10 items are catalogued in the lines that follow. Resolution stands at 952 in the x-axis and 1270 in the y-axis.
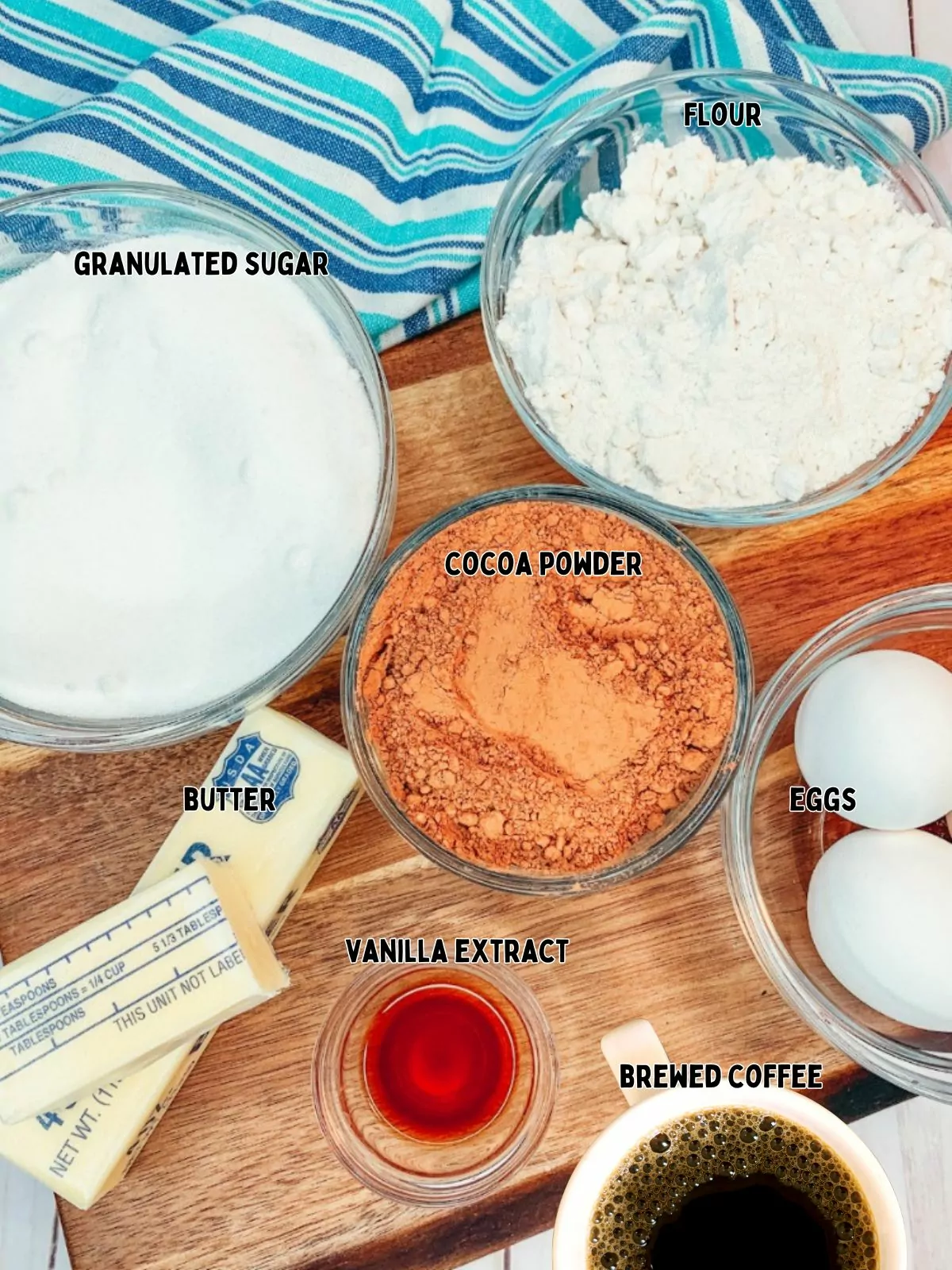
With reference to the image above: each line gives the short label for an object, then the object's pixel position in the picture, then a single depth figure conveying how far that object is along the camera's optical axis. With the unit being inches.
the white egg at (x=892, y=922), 10.6
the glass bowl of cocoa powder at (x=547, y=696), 10.9
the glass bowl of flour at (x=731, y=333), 11.1
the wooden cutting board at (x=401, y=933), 11.7
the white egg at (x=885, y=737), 10.6
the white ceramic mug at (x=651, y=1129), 10.1
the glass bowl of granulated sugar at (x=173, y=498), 11.2
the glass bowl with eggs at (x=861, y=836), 10.6
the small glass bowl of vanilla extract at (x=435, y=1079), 11.5
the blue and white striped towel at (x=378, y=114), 12.7
